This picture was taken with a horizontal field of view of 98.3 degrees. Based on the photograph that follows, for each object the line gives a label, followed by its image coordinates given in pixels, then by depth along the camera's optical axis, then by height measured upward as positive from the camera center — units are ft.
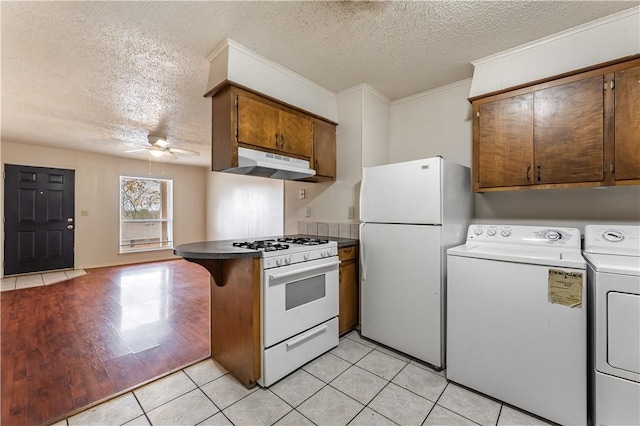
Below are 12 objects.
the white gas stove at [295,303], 6.18 -2.25
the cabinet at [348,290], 8.40 -2.45
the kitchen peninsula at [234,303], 6.03 -2.15
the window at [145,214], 20.57 -0.05
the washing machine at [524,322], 4.93 -2.18
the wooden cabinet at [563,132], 5.65 +1.81
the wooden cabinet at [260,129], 7.09 +2.41
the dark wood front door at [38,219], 15.97 -0.29
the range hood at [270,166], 7.23 +1.30
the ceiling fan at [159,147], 14.02 +3.50
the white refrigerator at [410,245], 6.85 -0.90
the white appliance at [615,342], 4.38 -2.16
